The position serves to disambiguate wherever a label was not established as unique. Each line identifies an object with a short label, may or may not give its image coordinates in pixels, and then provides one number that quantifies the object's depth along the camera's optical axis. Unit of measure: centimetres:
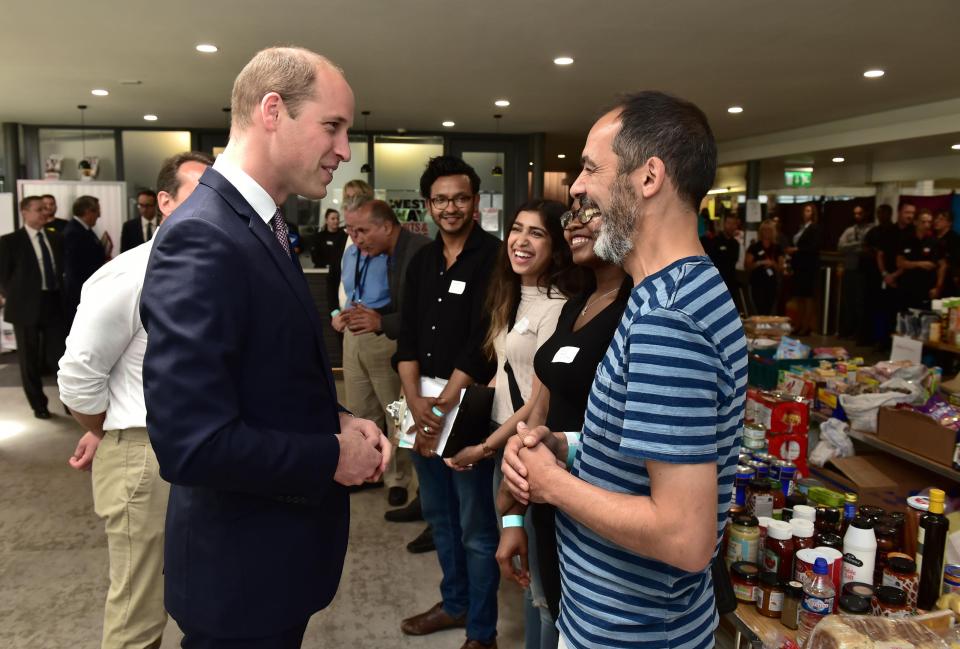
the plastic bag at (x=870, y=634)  122
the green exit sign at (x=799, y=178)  1467
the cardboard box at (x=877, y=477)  268
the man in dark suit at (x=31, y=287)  555
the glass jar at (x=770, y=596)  161
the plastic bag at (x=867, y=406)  309
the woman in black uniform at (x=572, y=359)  148
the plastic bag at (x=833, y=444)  318
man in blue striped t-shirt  92
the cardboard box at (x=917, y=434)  266
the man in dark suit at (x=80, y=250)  636
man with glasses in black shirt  233
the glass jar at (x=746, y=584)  167
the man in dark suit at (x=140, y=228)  800
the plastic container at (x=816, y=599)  151
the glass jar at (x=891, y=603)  151
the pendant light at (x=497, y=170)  1107
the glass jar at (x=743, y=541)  175
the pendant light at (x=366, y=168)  1045
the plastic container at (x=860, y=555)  163
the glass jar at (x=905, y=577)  158
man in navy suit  98
